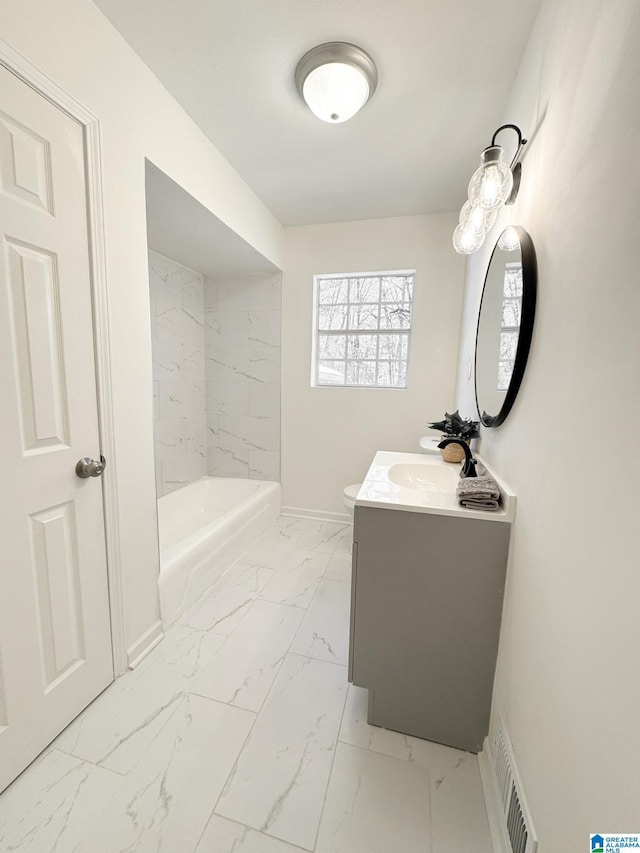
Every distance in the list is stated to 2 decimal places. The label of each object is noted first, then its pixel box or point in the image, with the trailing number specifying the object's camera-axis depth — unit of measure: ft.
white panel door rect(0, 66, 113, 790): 3.25
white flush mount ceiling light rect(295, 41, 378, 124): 4.35
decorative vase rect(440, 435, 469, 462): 6.01
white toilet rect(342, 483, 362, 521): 8.17
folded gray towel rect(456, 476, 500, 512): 3.71
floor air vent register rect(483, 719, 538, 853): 2.65
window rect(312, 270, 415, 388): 9.44
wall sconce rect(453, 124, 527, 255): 3.77
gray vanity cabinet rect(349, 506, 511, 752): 3.67
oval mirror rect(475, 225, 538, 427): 3.40
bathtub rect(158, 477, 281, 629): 5.88
